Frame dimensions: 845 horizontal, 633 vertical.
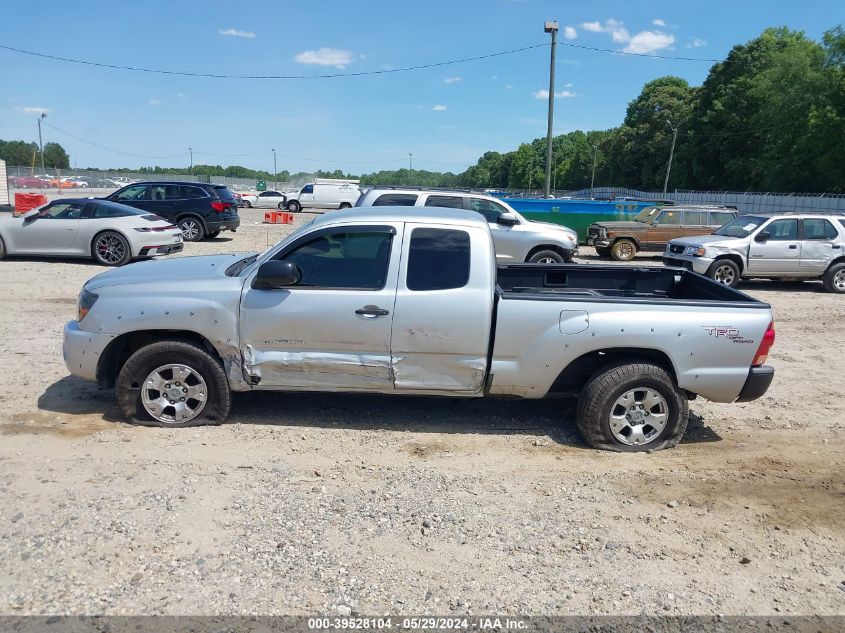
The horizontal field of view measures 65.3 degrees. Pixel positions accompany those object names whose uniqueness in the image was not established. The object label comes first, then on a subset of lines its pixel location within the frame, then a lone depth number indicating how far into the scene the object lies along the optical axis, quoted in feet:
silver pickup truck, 16.74
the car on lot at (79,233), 46.96
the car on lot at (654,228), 63.62
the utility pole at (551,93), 77.56
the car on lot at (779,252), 46.44
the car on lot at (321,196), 147.84
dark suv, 62.95
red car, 171.83
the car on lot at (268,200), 157.28
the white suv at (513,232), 45.80
